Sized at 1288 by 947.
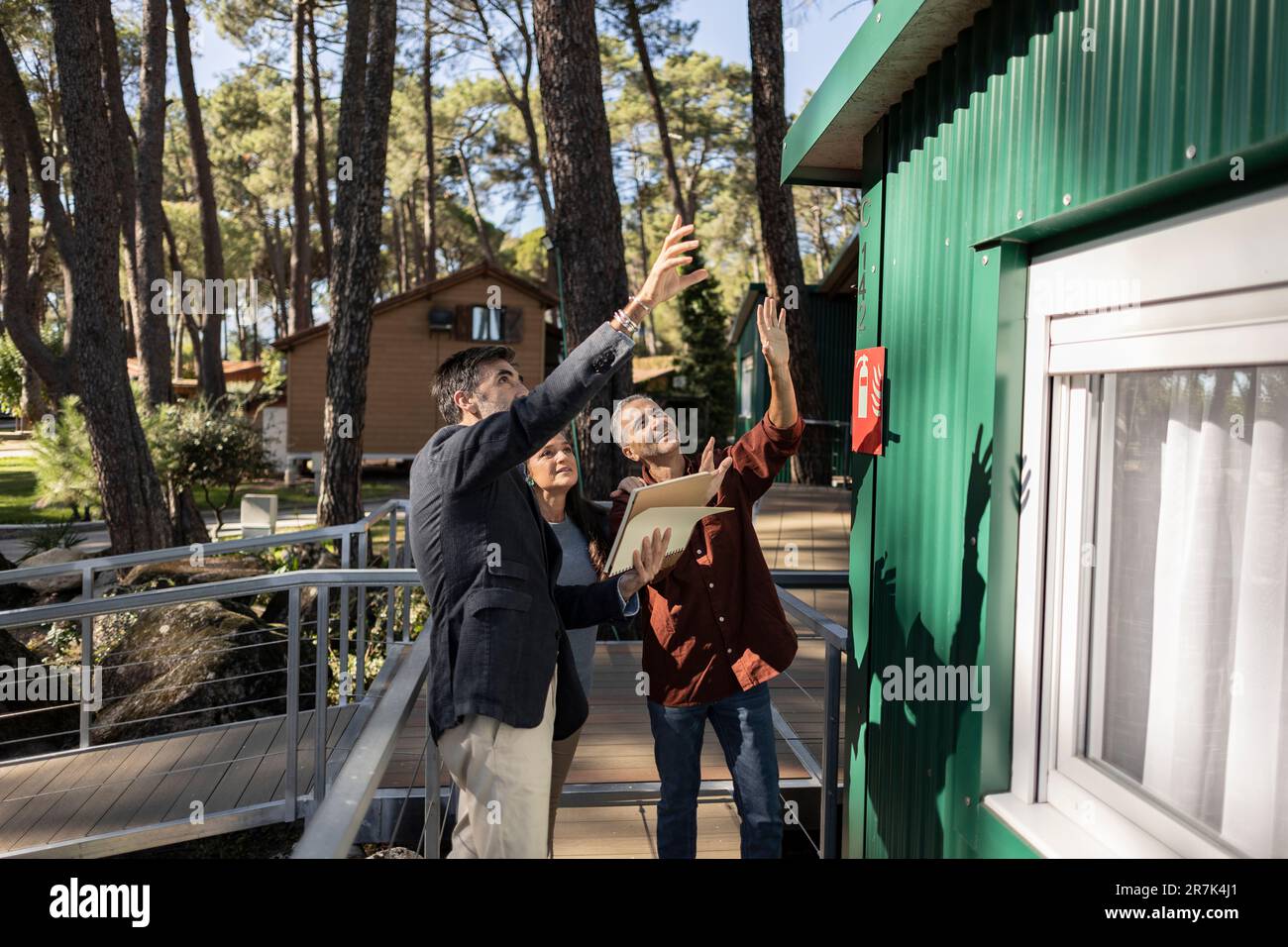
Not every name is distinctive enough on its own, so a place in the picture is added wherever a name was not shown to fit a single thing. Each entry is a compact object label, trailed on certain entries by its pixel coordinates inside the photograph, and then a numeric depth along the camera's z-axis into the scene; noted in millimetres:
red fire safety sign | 3289
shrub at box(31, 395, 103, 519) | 13391
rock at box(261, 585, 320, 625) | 9281
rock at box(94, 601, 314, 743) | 6316
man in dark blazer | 2191
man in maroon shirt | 2910
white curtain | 1751
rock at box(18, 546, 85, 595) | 10123
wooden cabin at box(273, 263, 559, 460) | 22094
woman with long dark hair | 2893
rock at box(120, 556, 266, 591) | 9555
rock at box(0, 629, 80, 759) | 6383
